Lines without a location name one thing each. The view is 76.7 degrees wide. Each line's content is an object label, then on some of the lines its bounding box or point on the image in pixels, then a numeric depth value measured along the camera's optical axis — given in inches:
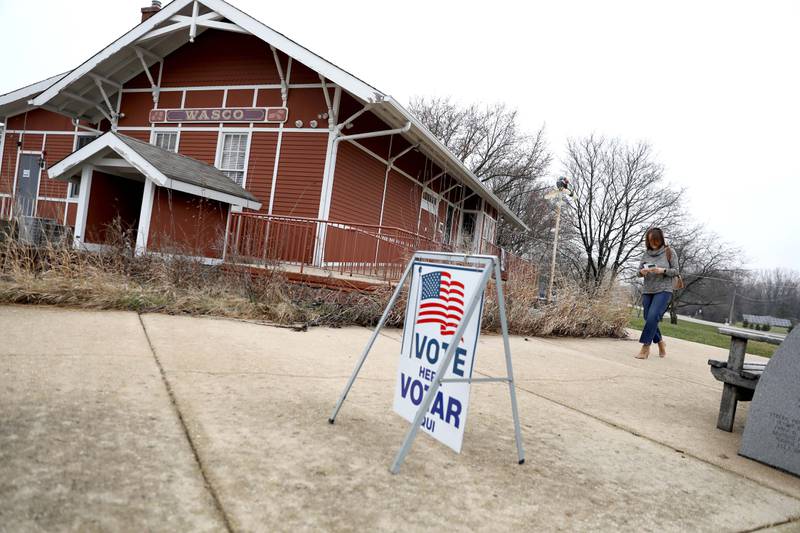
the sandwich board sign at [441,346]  87.0
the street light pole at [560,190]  546.0
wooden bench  126.5
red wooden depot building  400.8
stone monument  106.1
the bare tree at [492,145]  1346.0
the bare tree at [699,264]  1408.7
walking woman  246.2
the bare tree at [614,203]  1465.3
